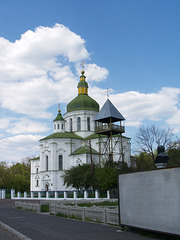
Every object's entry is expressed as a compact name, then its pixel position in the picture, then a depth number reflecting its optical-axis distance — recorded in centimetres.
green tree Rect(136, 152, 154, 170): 3734
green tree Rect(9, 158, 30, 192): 5781
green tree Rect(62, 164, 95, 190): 3494
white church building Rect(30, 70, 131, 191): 4772
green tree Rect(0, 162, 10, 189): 6075
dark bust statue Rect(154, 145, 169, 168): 904
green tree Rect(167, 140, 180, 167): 3101
